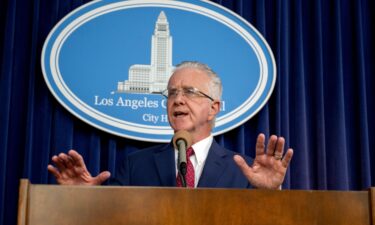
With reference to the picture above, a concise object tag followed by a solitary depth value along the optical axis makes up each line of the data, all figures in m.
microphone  2.12
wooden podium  1.89
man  2.57
